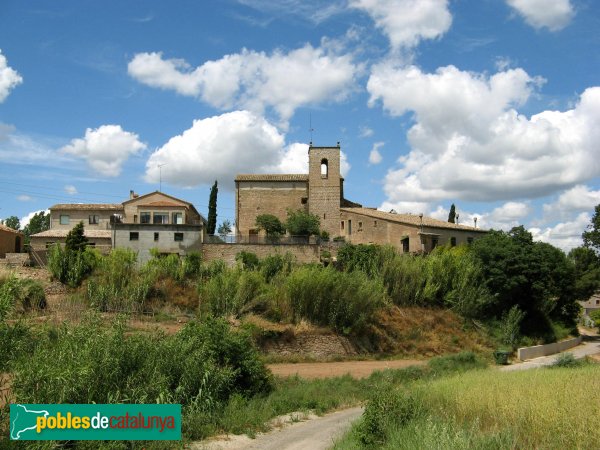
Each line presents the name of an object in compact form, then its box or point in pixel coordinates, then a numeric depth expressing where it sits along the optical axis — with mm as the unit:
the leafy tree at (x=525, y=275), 36750
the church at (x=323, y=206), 48281
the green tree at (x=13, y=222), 73375
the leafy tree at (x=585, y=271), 42625
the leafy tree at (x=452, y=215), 61522
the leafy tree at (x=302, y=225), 45812
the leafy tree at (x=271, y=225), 47562
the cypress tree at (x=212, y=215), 51031
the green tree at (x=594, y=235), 48875
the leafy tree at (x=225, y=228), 60469
